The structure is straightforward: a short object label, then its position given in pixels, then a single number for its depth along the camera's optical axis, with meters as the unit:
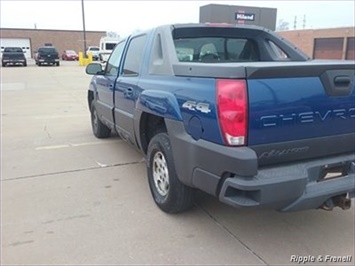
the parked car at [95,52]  46.69
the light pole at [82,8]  43.19
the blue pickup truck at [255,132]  2.54
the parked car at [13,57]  33.69
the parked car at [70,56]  55.12
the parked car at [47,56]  34.94
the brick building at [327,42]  39.79
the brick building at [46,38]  61.44
